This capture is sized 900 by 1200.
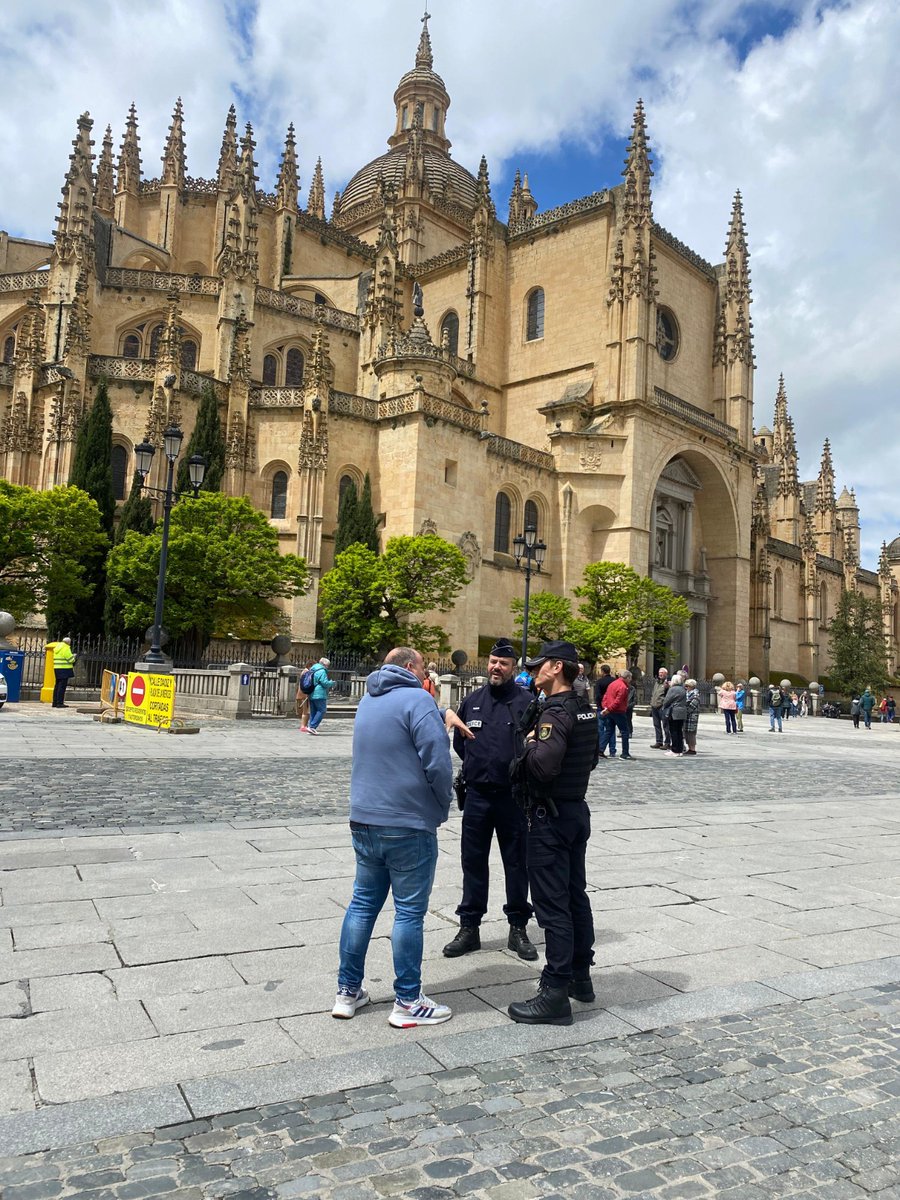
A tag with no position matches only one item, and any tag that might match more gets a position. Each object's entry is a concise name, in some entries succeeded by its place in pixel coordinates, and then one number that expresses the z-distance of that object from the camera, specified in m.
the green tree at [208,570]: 25.89
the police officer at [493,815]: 4.79
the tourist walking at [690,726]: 17.36
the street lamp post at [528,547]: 24.42
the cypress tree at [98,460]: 28.83
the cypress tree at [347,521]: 31.47
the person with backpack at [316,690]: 16.78
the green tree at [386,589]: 28.52
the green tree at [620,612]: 33.66
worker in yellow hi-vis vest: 19.44
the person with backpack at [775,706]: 27.88
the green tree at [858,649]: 52.75
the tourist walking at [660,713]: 18.73
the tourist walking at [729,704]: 25.27
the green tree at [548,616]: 33.44
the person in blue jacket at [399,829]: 3.81
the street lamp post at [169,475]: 17.70
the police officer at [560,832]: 3.91
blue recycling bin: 18.61
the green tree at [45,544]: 24.86
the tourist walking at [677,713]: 16.95
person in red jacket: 15.12
